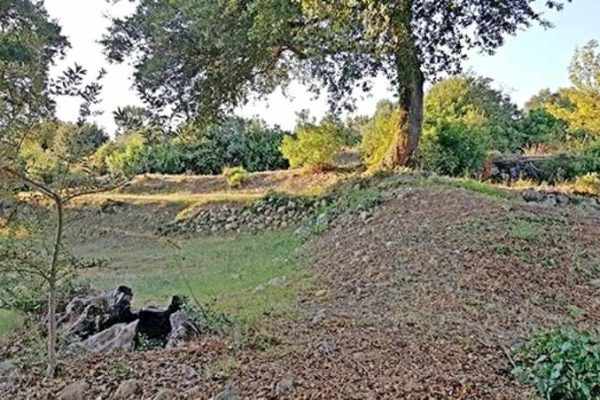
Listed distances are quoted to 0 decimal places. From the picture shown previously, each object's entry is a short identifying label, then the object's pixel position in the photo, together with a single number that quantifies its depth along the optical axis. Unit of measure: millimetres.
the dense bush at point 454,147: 12477
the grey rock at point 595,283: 5481
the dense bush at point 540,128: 17953
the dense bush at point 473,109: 14389
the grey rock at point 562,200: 8988
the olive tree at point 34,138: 3213
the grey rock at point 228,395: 2818
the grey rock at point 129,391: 2945
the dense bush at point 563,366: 3018
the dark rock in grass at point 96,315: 4602
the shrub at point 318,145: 12391
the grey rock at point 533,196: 8988
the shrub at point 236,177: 13211
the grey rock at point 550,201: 8719
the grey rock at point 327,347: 3459
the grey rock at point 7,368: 3711
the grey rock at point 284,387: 2832
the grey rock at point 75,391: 3015
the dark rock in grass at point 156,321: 4391
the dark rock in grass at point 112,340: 4000
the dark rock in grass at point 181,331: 3961
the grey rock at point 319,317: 4323
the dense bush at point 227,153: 15461
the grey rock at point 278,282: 6105
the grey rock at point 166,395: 2871
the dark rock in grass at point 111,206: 11982
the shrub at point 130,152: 13728
